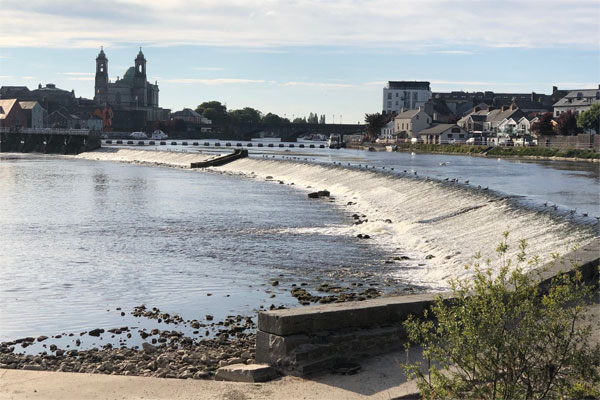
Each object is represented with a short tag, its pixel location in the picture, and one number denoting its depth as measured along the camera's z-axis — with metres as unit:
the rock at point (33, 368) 14.73
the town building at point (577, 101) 151.12
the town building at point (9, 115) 194.75
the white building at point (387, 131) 182.88
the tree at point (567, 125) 135.25
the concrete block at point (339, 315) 12.73
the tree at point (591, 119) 125.12
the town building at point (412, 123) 170.88
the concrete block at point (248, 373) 12.48
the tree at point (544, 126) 137.38
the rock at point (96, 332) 18.08
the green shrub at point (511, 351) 9.02
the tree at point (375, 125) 187.38
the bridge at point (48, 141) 142.75
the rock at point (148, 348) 16.06
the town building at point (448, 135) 151.75
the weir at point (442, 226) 25.83
